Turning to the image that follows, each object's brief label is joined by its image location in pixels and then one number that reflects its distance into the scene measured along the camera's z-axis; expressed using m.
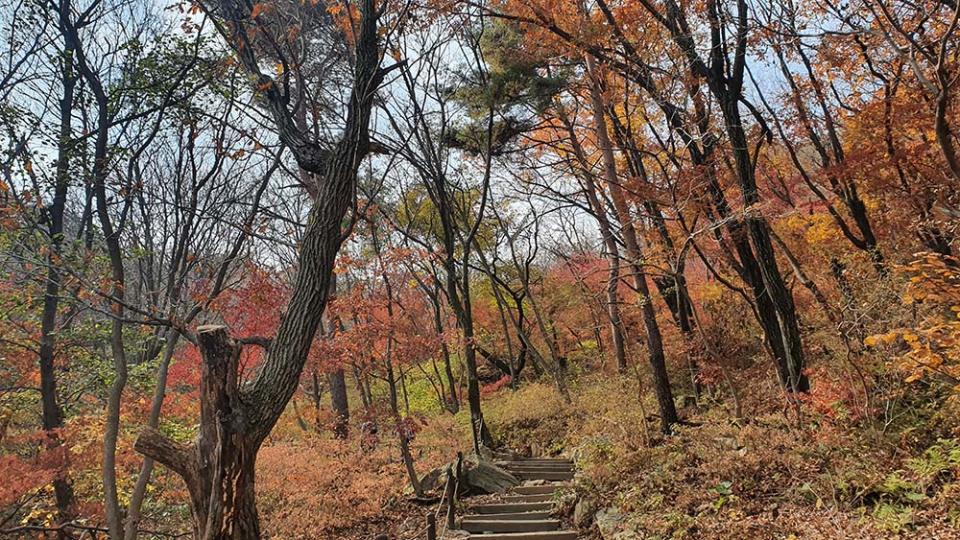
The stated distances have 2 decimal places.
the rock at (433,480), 11.05
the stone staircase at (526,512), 7.60
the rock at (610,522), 6.58
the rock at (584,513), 7.54
